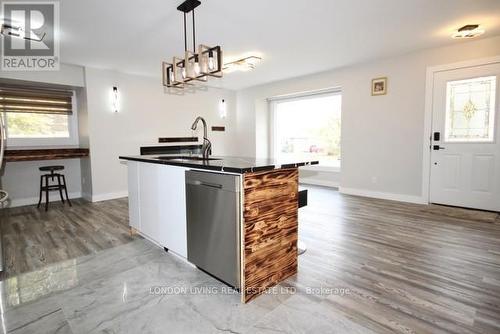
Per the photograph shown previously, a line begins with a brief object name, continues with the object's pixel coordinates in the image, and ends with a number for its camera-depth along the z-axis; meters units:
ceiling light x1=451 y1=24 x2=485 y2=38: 3.32
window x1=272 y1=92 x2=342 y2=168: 6.07
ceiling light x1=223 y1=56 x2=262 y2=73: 4.61
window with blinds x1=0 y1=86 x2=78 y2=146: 4.64
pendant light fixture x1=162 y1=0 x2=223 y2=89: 2.51
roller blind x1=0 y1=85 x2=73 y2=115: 4.58
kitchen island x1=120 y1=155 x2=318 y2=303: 1.79
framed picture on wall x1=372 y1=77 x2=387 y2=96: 4.69
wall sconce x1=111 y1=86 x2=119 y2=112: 5.16
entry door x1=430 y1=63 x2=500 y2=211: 3.79
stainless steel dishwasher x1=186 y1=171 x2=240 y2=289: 1.79
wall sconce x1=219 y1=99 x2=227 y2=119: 7.12
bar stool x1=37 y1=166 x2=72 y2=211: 4.54
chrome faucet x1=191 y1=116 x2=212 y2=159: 2.76
